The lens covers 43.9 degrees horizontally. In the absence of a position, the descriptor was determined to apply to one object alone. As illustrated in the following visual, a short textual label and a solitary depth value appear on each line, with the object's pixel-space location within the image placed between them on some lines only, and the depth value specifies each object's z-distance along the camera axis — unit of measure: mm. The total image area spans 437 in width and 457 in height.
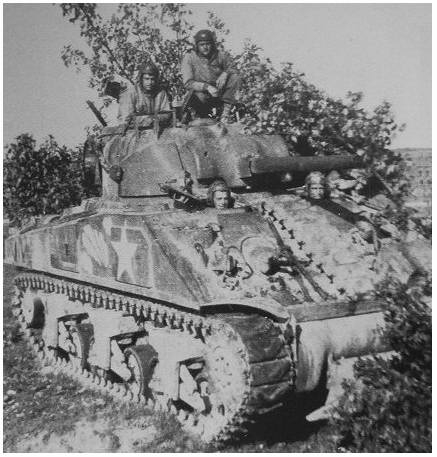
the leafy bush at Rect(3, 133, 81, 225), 14625
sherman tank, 5180
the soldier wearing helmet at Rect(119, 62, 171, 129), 9109
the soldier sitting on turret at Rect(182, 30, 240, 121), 8844
